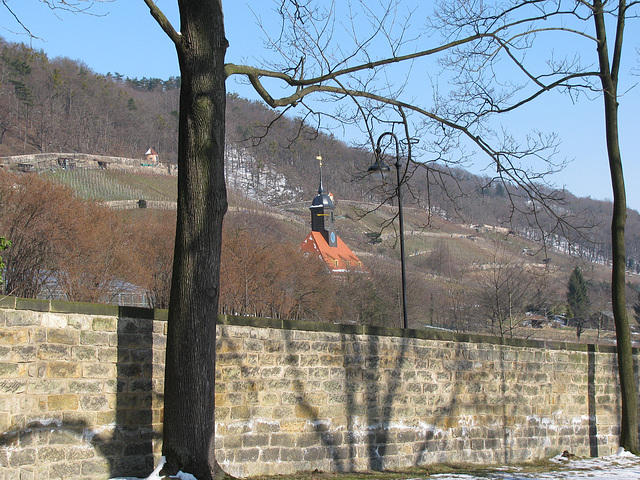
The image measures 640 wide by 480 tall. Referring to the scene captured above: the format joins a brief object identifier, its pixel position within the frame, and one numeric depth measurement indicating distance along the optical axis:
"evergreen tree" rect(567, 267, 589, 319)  81.28
